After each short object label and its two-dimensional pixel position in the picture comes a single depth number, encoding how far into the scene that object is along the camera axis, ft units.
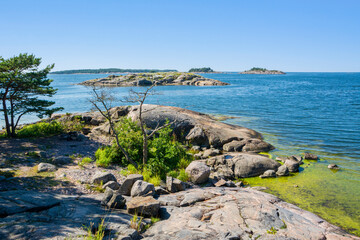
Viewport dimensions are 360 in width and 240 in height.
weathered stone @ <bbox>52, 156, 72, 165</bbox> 44.47
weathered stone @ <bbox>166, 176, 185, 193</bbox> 36.06
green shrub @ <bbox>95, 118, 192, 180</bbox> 46.70
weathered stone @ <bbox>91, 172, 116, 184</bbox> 36.81
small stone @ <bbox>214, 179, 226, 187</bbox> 42.27
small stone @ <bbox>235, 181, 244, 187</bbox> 44.97
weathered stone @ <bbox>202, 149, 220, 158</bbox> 59.63
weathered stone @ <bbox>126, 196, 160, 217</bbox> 26.25
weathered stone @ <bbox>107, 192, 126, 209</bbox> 27.94
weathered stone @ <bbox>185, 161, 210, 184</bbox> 42.57
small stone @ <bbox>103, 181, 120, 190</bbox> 35.60
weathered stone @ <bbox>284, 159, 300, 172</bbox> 52.16
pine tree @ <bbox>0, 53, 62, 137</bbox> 53.11
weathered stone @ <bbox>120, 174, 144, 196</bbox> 33.42
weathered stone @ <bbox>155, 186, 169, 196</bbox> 34.91
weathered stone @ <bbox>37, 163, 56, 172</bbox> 39.79
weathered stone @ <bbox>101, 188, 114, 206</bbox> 28.69
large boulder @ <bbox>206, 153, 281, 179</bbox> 50.37
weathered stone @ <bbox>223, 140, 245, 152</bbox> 65.05
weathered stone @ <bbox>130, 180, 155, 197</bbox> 31.73
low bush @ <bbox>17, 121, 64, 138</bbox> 60.30
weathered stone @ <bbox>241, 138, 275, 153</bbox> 65.36
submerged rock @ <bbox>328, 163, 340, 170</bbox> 54.29
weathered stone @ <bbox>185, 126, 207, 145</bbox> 67.77
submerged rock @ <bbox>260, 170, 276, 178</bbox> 49.78
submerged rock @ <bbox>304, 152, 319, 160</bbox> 59.28
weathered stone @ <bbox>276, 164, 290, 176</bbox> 50.34
